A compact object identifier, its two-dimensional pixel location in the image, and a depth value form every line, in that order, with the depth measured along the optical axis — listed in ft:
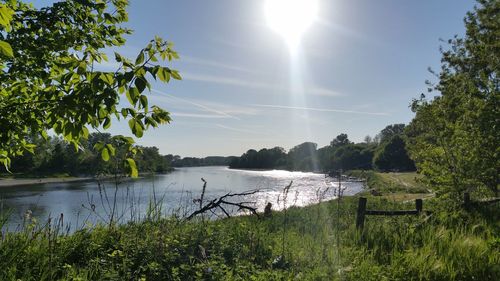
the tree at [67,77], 9.64
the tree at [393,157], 324.60
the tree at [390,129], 523.29
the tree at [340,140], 609.83
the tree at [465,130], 38.60
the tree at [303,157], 541.75
